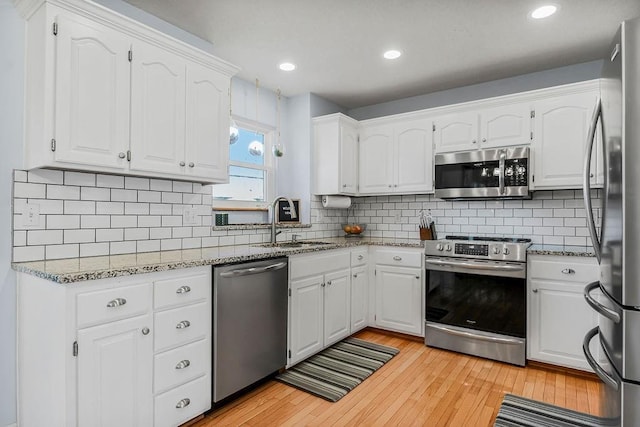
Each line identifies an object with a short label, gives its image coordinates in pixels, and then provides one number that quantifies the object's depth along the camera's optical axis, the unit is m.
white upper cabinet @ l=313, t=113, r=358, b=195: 3.94
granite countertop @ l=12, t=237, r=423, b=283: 1.65
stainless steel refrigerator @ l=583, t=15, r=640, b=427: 1.20
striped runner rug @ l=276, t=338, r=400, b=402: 2.55
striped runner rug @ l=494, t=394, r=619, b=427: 2.15
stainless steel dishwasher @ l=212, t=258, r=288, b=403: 2.20
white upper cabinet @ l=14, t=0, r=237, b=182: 1.87
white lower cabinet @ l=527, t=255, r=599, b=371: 2.75
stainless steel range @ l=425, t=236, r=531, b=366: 2.97
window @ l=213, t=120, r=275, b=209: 3.55
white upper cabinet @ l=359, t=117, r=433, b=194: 3.76
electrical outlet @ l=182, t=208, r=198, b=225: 2.75
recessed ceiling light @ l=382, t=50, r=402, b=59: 3.04
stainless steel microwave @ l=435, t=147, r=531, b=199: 3.17
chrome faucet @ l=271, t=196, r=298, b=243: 3.31
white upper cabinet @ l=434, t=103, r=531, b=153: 3.25
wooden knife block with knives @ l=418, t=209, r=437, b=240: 3.67
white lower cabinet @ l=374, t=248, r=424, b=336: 3.47
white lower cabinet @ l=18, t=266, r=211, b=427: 1.60
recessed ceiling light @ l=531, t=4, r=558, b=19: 2.37
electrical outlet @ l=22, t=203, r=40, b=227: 1.99
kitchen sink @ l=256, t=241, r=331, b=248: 3.22
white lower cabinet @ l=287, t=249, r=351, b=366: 2.80
